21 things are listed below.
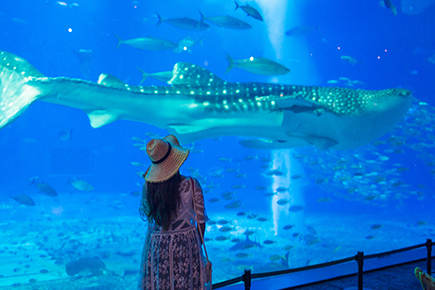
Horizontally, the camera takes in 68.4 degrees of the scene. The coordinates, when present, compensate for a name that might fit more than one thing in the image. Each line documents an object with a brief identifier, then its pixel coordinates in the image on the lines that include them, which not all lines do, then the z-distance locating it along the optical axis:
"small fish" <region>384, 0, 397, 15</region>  7.04
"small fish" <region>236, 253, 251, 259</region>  7.30
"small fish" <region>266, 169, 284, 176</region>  9.83
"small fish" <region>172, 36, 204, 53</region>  11.00
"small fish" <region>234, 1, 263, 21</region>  6.64
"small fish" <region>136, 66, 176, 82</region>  6.21
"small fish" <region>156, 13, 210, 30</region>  8.23
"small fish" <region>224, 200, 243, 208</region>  8.46
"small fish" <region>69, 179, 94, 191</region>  10.53
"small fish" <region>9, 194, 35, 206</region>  8.83
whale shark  3.34
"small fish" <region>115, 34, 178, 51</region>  8.17
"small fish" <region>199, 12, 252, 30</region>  7.38
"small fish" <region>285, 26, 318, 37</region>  14.14
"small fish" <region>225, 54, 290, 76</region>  5.29
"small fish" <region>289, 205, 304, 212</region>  11.33
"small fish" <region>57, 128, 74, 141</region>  13.33
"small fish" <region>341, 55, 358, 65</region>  11.81
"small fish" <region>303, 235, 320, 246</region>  9.18
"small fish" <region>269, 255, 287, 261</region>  6.93
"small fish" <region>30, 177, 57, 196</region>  9.26
